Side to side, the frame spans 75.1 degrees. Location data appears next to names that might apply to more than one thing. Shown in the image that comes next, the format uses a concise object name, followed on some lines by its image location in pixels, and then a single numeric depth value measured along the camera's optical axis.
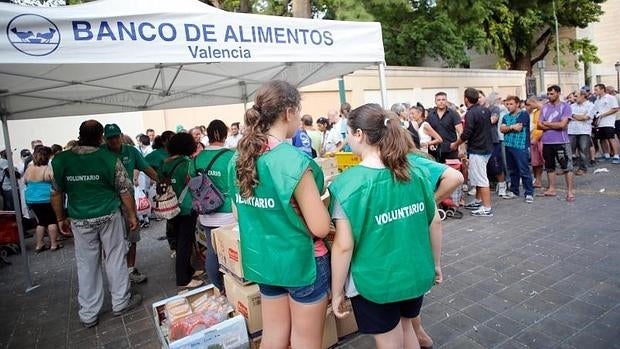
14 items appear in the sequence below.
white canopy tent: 2.86
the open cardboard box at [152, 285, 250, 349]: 2.59
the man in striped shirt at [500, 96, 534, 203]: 6.79
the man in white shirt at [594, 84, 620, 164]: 9.64
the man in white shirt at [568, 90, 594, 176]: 8.93
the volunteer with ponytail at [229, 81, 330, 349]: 1.87
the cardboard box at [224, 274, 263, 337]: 2.88
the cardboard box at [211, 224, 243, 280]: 3.00
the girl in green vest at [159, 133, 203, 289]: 4.23
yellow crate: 5.93
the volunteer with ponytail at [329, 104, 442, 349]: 1.82
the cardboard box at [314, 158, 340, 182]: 5.11
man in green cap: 4.52
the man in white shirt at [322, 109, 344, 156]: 8.51
